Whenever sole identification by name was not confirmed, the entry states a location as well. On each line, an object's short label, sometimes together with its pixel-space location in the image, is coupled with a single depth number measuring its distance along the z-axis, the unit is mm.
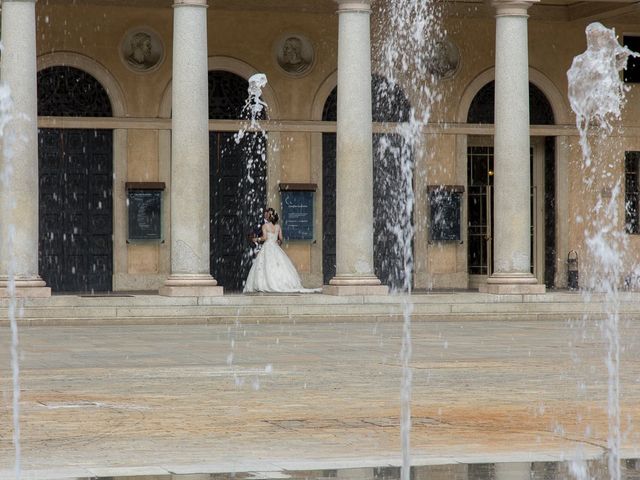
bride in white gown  28375
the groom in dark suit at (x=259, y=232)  28903
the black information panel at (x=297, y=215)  31891
